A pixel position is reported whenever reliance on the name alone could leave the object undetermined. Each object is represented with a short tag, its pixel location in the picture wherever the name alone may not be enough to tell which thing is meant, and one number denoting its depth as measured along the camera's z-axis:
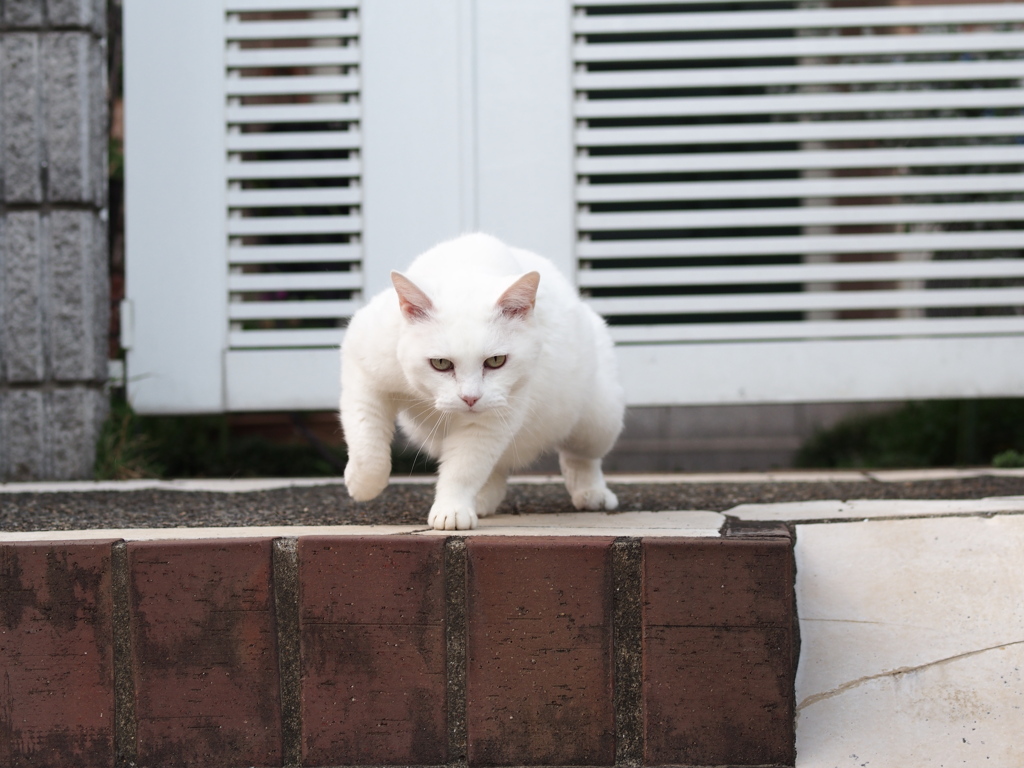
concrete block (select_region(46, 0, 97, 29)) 2.77
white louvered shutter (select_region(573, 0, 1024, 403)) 3.10
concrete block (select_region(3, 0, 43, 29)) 2.76
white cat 1.72
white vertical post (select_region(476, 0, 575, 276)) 3.08
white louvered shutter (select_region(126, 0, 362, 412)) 3.05
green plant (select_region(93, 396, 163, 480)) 2.83
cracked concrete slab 1.50
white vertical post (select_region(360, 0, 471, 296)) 3.08
